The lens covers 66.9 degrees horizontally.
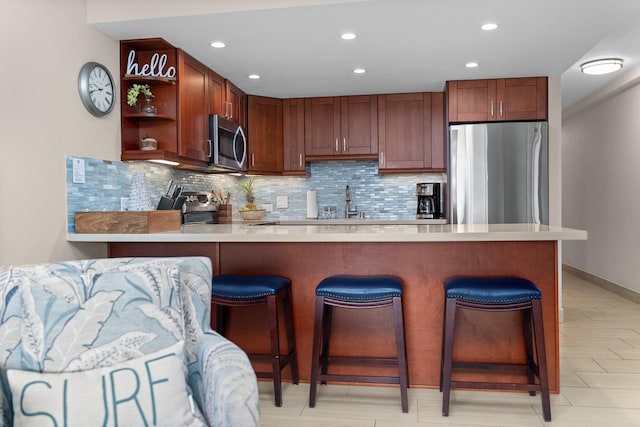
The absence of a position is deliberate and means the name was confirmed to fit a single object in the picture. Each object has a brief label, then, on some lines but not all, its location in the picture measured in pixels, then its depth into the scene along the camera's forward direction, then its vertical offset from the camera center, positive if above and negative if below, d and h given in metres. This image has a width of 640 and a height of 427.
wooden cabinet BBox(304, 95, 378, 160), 5.09 +0.86
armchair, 1.29 -0.43
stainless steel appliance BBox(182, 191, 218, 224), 4.15 +0.00
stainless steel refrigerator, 4.37 +0.30
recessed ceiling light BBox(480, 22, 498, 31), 3.11 +1.17
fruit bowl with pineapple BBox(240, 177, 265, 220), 5.28 +0.02
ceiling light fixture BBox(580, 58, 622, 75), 4.52 +1.33
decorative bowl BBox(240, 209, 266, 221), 5.26 -0.07
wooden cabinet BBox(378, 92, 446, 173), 4.95 +0.77
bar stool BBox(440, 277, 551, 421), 2.30 -0.48
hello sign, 3.40 +1.01
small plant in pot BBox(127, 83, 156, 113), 3.38 +0.81
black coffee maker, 5.09 +0.07
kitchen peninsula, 2.69 -0.36
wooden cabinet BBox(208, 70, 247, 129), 4.15 +1.01
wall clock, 2.96 +0.77
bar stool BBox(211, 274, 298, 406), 2.51 -0.46
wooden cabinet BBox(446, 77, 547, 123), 4.45 +1.00
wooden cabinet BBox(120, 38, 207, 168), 3.38 +0.79
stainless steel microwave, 4.10 +0.57
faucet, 5.48 -0.02
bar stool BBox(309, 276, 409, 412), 2.41 -0.48
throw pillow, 1.27 -0.51
